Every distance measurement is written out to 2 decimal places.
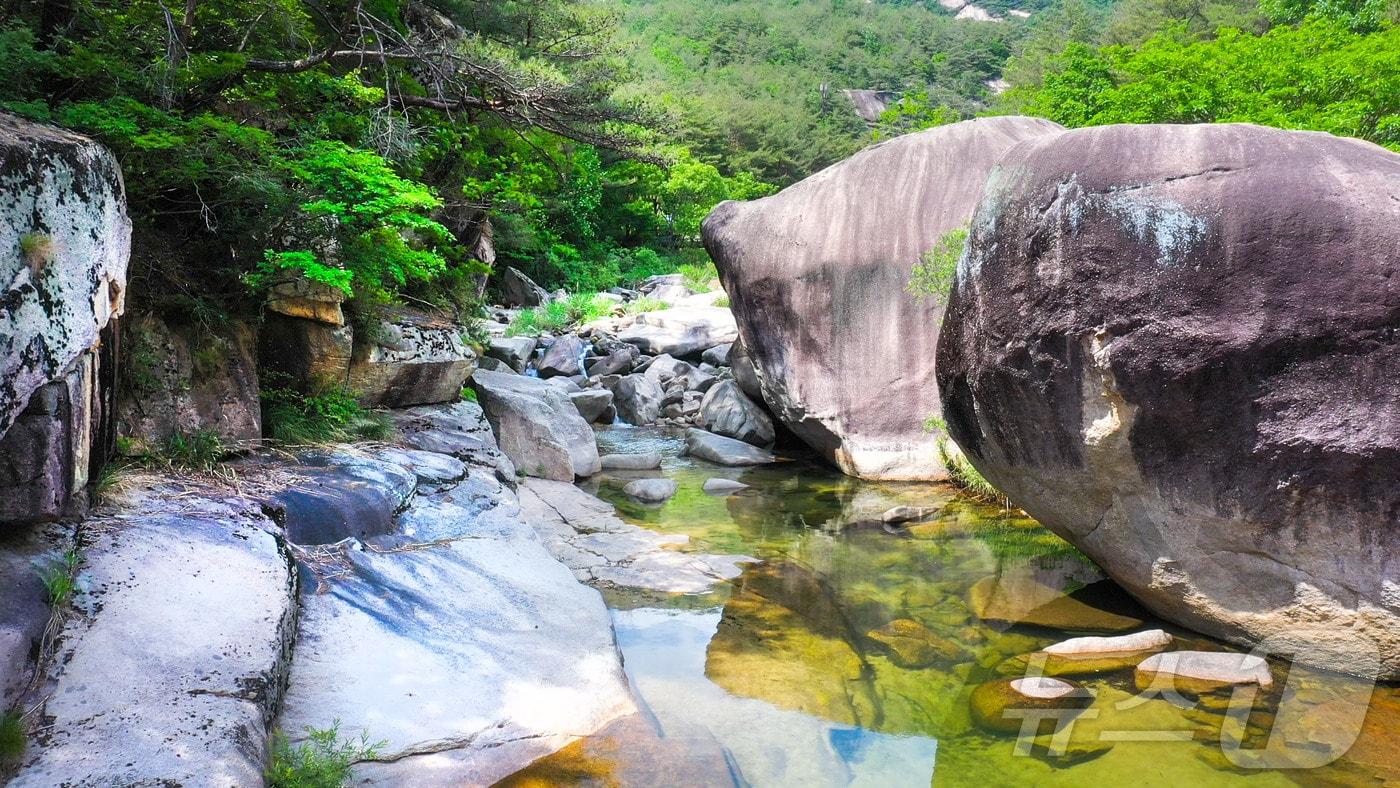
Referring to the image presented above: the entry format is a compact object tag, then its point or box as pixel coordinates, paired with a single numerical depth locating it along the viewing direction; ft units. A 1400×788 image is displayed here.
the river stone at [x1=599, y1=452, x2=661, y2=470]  36.29
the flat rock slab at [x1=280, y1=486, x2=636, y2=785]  12.50
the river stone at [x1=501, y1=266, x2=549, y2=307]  81.46
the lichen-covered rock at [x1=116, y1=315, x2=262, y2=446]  18.58
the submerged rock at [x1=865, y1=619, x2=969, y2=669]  18.11
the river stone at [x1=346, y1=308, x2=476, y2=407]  25.27
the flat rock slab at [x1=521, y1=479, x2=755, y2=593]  22.66
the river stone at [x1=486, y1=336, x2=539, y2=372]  50.70
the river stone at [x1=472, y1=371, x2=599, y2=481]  31.17
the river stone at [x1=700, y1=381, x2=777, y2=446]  41.68
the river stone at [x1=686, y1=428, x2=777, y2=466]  38.04
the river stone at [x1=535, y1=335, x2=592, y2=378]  54.19
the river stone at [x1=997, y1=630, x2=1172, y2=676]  16.70
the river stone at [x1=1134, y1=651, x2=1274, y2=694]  15.69
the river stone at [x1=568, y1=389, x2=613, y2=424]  45.27
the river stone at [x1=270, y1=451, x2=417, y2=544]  17.24
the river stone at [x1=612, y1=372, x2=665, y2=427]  47.47
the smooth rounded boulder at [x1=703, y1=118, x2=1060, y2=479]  32.12
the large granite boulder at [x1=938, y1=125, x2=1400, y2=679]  13.92
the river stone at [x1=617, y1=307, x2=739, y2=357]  58.80
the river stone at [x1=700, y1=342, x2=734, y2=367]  56.59
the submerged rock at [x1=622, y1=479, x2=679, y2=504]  31.27
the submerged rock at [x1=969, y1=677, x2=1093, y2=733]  15.25
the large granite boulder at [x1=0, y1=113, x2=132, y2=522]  10.89
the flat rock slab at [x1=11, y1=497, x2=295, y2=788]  9.84
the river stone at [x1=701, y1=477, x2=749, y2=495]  33.06
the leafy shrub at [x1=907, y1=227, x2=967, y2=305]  28.02
